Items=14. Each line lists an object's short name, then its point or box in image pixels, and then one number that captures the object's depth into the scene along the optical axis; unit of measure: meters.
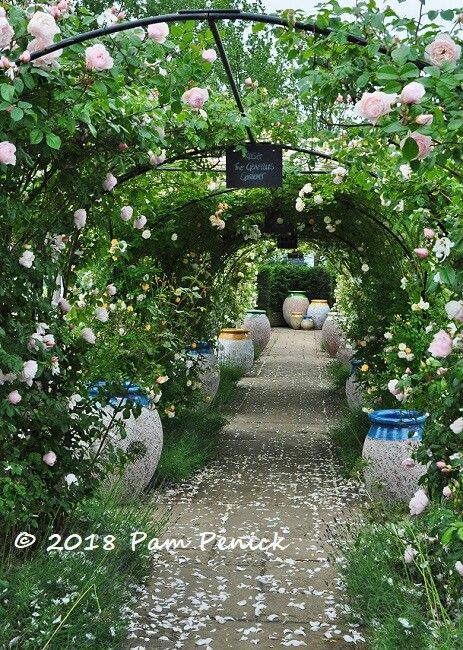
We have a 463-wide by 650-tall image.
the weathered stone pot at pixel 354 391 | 7.95
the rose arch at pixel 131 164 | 2.53
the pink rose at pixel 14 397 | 3.12
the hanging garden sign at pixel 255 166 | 4.91
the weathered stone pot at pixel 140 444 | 5.02
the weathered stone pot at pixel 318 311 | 20.28
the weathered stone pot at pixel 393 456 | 4.82
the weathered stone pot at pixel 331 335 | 13.44
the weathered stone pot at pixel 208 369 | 8.13
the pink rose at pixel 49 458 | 3.42
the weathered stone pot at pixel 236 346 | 11.73
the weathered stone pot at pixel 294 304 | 20.53
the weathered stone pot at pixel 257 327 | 14.48
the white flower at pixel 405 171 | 3.38
